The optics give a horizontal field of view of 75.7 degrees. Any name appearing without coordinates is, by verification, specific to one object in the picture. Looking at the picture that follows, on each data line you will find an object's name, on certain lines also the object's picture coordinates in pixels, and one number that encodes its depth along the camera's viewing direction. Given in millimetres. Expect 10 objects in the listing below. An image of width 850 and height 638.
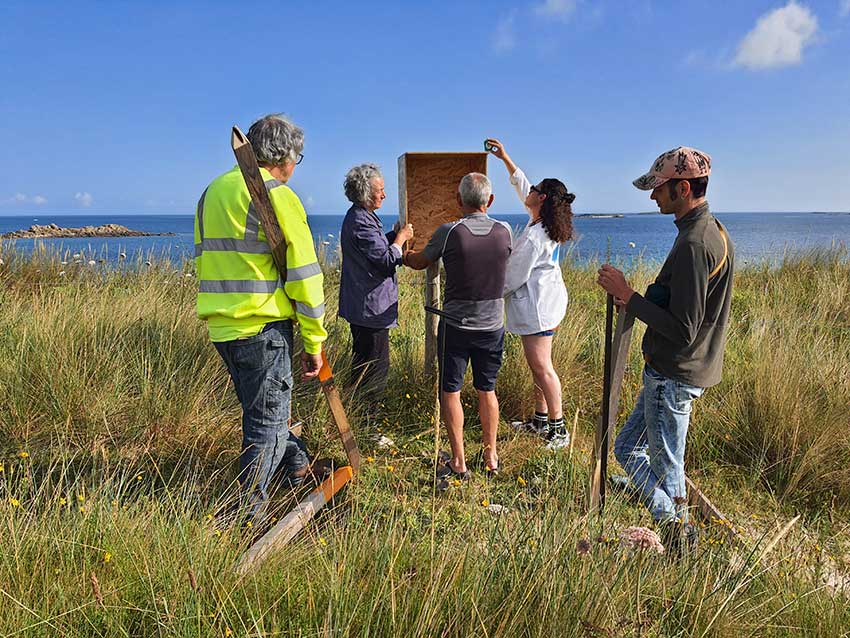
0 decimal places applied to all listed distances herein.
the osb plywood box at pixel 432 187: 5008
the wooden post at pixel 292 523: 2172
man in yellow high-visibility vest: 2693
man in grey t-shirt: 3736
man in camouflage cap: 2584
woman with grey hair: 4148
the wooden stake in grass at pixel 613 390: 2762
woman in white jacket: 4254
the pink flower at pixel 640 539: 2189
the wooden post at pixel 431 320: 4953
